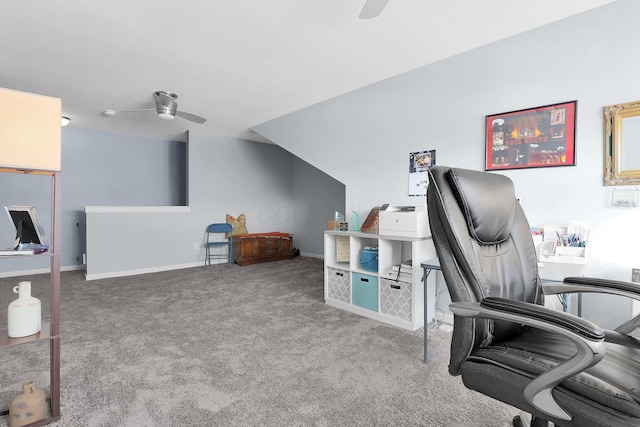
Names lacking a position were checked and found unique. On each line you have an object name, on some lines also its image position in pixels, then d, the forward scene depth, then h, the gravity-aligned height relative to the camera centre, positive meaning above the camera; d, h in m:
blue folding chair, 5.69 -0.61
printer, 2.72 -0.09
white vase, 1.50 -0.51
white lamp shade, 1.43 +0.35
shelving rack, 1.54 -0.51
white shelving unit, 2.70 -0.66
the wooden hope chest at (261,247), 5.67 -0.70
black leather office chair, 0.83 -0.33
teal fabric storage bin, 2.99 -0.77
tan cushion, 6.04 -0.28
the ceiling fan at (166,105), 3.71 +1.22
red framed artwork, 2.26 +0.57
